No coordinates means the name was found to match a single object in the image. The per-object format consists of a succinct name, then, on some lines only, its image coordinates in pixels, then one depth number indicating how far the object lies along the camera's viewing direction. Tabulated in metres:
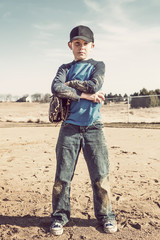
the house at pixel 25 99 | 64.25
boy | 2.59
